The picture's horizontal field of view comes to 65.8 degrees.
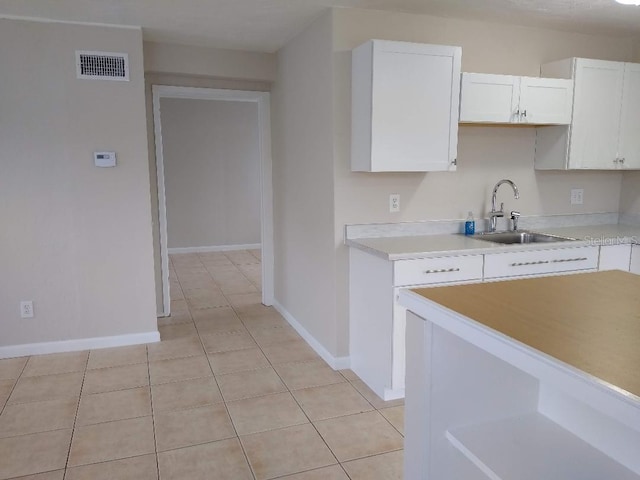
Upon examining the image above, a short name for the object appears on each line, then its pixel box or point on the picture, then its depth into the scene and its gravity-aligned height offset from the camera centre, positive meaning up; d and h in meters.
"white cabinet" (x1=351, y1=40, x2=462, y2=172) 2.86 +0.42
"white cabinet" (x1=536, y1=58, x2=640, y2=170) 3.37 +0.38
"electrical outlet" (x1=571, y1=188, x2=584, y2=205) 3.85 -0.15
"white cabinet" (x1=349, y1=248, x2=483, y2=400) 2.74 -0.72
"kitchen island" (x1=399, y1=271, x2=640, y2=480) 1.27 -0.65
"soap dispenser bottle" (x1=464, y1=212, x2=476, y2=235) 3.41 -0.35
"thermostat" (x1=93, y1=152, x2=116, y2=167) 3.58 +0.12
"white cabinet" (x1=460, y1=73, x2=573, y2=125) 3.09 +0.49
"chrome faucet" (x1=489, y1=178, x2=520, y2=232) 3.47 -0.25
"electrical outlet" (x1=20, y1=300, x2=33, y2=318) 3.57 -0.95
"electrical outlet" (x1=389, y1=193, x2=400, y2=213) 3.29 -0.17
